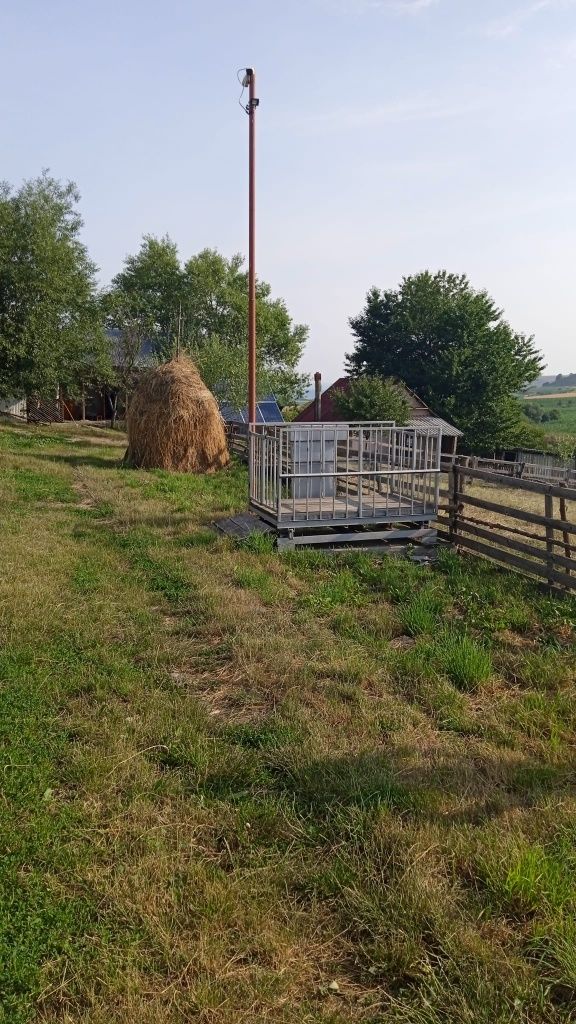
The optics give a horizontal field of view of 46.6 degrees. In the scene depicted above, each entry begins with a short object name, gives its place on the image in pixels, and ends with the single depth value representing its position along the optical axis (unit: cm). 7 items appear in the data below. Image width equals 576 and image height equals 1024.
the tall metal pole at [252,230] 1827
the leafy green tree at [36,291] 2644
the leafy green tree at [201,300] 4119
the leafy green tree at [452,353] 4122
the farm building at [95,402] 3444
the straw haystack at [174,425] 1895
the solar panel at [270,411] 3434
